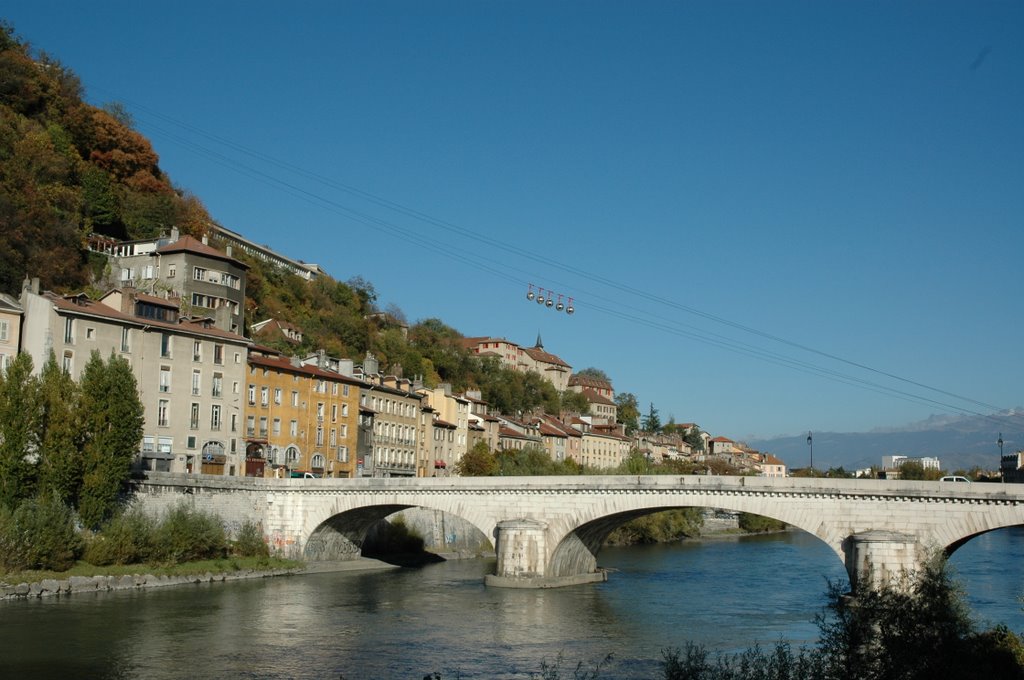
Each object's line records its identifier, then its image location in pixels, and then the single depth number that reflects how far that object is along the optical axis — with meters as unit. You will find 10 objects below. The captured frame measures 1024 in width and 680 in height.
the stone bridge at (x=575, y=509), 38.84
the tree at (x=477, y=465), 82.31
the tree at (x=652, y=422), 183.88
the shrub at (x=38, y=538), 43.78
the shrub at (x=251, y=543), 54.34
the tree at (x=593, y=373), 192.75
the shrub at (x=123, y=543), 47.28
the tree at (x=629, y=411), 178.88
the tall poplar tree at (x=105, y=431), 48.88
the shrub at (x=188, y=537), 49.88
